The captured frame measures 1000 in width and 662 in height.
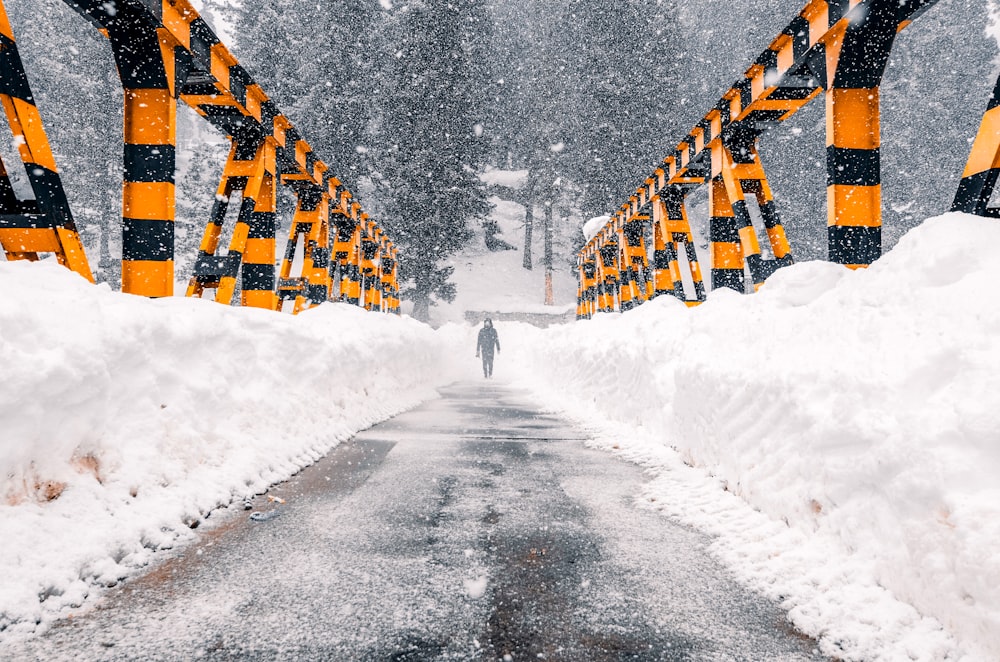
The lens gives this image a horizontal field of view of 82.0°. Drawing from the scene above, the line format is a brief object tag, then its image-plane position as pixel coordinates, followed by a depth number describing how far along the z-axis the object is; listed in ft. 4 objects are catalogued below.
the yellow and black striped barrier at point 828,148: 12.72
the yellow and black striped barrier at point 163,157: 10.75
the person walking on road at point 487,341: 53.16
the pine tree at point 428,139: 88.33
